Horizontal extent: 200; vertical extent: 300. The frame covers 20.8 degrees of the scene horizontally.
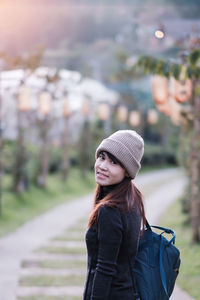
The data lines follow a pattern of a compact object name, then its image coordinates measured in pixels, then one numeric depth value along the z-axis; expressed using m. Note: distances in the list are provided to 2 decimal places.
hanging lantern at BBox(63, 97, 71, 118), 16.83
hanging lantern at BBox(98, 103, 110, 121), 20.88
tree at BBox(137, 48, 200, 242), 5.00
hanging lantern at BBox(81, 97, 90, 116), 18.69
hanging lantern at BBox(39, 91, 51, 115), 14.34
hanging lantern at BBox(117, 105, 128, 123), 23.36
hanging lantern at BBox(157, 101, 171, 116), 10.63
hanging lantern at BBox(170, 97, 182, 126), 10.70
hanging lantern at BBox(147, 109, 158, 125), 25.40
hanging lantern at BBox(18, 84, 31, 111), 12.59
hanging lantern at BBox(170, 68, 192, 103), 7.18
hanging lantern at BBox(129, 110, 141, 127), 23.38
